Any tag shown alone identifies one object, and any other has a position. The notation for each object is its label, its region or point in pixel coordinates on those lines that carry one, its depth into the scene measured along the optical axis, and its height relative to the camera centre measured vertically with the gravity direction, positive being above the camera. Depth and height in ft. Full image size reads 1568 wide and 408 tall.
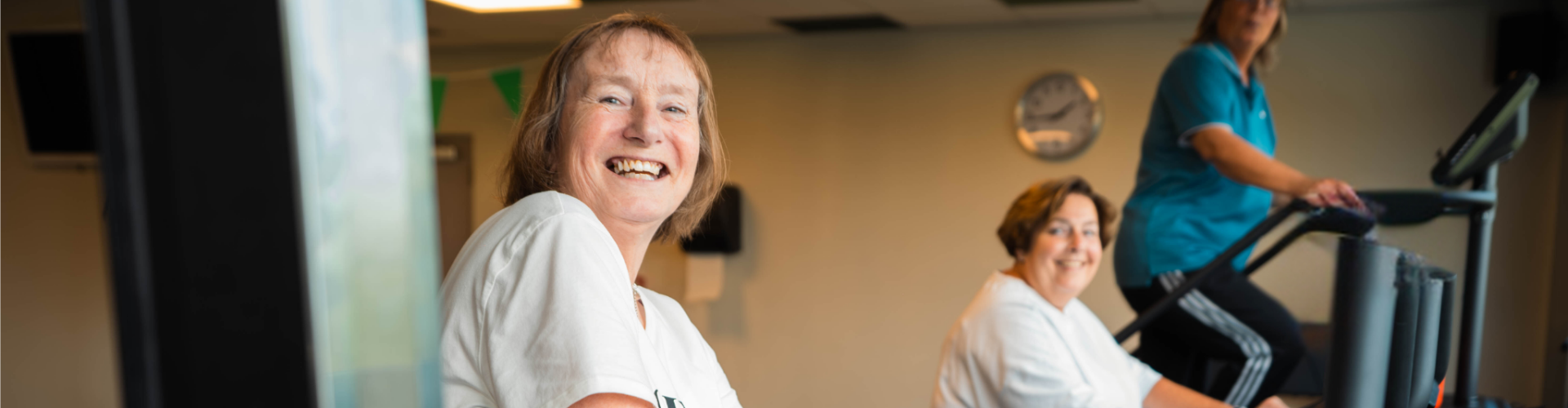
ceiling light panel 14.08 +1.72
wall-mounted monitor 3.44 +0.22
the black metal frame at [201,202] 0.98 -0.08
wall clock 15.64 -0.12
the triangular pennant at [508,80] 17.25 +0.76
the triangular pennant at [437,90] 17.53 +0.62
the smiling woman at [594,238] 2.07 -0.31
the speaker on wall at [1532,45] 12.66 +0.71
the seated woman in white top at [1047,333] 6.45 -1.55
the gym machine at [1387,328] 3.53 -0.87
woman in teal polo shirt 7.13 -0.74
